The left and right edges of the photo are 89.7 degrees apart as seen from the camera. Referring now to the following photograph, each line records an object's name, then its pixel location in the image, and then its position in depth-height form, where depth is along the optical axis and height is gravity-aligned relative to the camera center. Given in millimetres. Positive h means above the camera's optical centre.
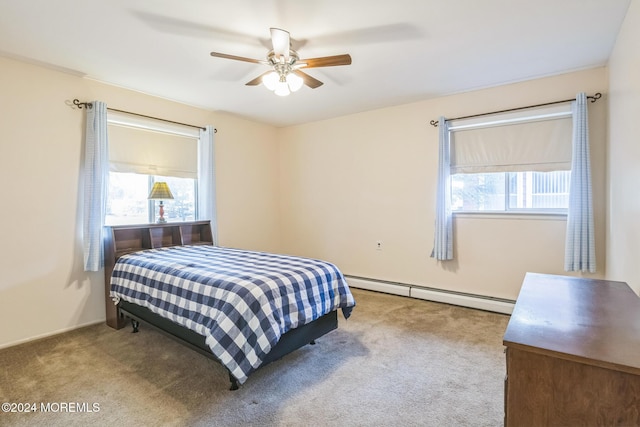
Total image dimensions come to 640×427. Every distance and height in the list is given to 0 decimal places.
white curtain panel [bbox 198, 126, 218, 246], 4195 +444
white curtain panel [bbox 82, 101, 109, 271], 3135 +227
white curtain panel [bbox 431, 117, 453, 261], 3748 +103
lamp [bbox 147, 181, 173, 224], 3539 +193
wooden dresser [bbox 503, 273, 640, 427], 937 -487
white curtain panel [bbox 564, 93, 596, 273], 2957 +88
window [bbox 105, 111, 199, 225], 3494 +497
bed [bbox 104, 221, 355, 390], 1964 -638
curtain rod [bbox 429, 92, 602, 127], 3006 +1077
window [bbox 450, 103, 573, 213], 3227 +536
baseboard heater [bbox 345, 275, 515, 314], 3527 -1016
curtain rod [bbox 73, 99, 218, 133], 3176 +1053
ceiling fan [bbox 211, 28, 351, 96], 2224 +1074
